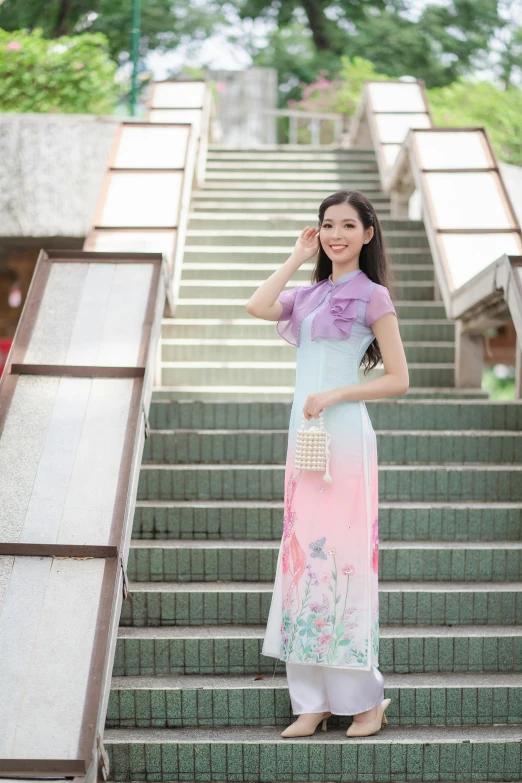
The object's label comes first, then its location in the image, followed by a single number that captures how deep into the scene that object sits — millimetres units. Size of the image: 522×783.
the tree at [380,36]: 21391
